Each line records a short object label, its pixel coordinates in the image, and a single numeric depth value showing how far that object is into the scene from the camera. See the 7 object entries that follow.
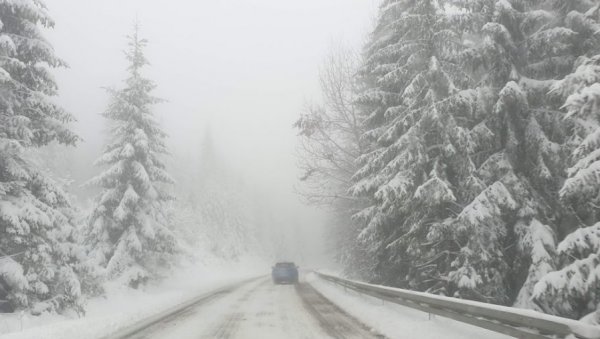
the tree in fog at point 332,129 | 21.26
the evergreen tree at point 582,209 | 6.93
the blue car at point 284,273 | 29.73
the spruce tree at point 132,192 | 21.58
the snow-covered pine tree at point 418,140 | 13.38
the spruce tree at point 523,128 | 11.55
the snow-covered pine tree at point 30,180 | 12.01
